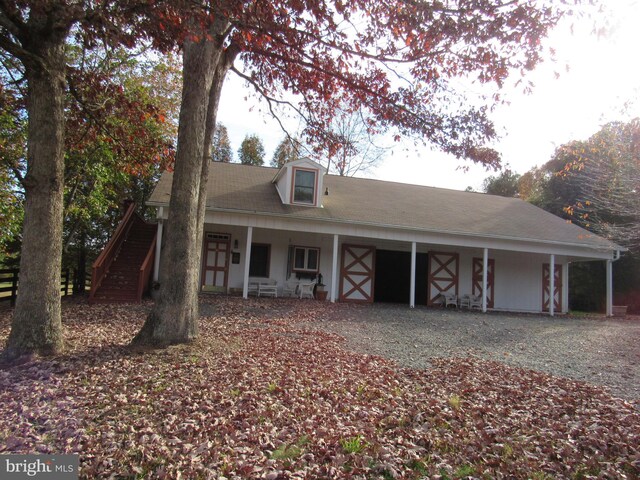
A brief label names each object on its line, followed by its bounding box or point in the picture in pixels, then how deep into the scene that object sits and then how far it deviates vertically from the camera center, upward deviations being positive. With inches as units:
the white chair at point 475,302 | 631.2 -42.5
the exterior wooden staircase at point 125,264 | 465.1 -10.5
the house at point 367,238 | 560.1 +47.0
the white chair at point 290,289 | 599.1 -35.7
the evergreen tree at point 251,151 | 1355.8 +370.5
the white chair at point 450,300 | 630.5 -40.9
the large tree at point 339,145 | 400.2 +119.2
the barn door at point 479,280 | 668.7 -8.5
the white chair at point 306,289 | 592.1 -33.5
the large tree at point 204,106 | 239.6 +107.4
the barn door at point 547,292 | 694.5 -22.6
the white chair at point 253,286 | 581.4 -32.8
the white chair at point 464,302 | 634.8 -43.6
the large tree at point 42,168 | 214.1 +44.0
